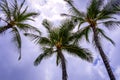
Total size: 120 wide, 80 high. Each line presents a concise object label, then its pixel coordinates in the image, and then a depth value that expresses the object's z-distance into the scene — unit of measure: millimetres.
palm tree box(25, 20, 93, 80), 12907
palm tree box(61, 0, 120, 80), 12380
